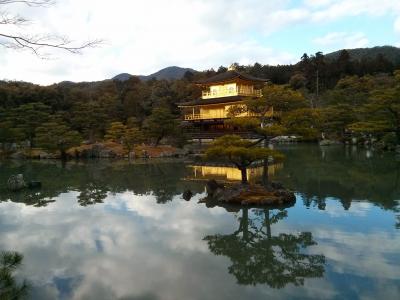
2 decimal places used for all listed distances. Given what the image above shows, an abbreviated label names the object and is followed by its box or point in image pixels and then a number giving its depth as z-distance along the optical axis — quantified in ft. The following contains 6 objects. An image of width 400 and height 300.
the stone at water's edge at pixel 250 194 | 37.04
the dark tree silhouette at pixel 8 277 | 12.97
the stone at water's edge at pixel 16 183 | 48.75
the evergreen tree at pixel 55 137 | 93.66
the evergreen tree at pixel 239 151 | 38.68
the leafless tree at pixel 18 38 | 13.43
